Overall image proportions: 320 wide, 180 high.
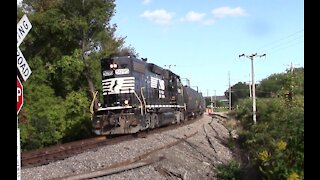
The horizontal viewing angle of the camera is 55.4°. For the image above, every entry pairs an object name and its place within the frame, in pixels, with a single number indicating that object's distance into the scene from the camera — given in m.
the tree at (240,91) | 76.79
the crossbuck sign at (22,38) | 3.94
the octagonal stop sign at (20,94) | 3.82
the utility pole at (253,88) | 22.42
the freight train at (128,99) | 13.24
